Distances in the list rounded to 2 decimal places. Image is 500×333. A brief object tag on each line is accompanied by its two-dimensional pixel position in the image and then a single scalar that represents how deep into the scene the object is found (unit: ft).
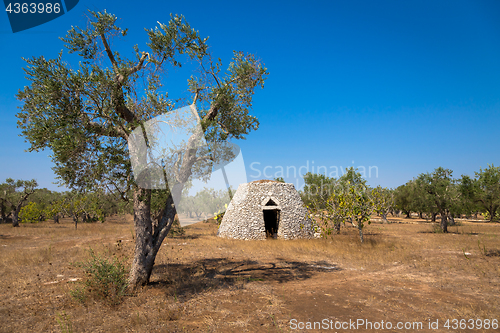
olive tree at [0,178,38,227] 106.73
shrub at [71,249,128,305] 23.95
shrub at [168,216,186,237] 70.14
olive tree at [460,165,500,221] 51.82
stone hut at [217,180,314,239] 71.15
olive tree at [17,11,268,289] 24.00
